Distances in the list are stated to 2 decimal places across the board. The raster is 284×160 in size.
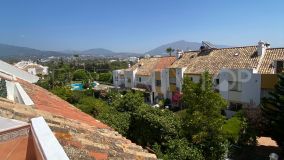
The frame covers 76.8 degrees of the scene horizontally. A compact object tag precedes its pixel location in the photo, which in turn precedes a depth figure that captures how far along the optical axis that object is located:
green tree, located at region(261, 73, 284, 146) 13.33
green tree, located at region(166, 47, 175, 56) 45.42
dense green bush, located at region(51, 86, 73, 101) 20.38
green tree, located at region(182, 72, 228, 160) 11.32
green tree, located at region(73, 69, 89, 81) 57.25
